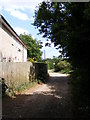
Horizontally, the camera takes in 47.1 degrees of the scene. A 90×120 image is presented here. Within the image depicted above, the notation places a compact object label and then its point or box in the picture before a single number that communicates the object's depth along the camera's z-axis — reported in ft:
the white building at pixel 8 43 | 24.64
